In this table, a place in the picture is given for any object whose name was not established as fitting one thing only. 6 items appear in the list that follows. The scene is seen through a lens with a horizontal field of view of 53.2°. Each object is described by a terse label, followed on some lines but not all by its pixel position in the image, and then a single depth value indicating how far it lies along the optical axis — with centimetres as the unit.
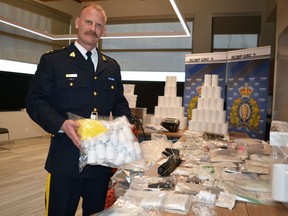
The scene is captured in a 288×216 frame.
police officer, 158
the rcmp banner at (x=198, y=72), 592
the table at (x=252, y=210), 108
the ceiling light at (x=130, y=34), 525
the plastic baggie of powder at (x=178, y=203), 106
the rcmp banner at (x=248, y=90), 529
